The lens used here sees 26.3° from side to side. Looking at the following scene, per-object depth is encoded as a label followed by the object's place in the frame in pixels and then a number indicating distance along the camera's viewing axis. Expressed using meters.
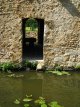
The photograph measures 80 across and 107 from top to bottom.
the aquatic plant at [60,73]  6.78
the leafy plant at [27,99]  5.10
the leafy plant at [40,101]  4.95
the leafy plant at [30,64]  7.07
